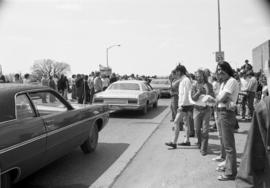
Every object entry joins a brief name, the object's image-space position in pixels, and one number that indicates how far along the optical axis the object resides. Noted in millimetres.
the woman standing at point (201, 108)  6551
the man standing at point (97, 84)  17127
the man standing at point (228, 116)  4992
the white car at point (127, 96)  12125
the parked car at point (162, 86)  22688
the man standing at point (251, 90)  11055
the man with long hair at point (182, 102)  6965
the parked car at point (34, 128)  4113
